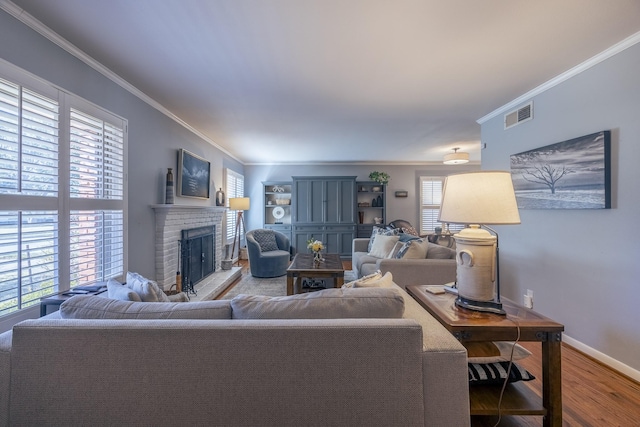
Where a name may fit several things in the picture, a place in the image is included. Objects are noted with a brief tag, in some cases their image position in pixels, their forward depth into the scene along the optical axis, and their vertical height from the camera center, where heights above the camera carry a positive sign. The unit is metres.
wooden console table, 1.25 -0.69
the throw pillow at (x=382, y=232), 4.16 -0.29
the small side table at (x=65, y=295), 1.62 -0.56
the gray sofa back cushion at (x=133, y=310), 1.18 -0.45
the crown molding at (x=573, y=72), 1.91 +1.29
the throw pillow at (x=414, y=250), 3.13 -0.43
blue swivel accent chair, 4.50 -0.75
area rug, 3.78 -1.16
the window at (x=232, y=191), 5.43 +0.51
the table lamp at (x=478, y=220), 1.35 -0.02
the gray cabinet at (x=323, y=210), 6.00 +0.10
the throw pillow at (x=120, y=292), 1.35 -0.44
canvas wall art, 2.06 +0.39
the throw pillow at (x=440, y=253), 3.08 -0.46
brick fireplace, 2.99 -0.26
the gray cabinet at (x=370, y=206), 6.32 +0.22
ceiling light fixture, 4.49 +1.02
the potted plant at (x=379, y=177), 6.20 +0.91
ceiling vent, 2.76 +1.13
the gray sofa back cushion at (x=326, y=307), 1.22 -0.45
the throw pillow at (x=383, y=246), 3.92 -0.48
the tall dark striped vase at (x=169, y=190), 3.10 +0.27
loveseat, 2.86 -0.61
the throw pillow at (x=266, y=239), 4.90 -0.50
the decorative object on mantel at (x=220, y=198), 4.87 +0.29
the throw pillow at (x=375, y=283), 1.54 -0.42
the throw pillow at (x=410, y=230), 5.92 -0.35
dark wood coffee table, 3.20 -0.72
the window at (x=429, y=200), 6.59 +0.39
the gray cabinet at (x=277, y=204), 6.44 +0.25
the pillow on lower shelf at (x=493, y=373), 1.35 -0.83
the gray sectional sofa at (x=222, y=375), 1.04 -0.66
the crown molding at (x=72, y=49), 1.54 +1.22
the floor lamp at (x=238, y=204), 5.05 +0.19
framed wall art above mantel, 3.46 +0.56
